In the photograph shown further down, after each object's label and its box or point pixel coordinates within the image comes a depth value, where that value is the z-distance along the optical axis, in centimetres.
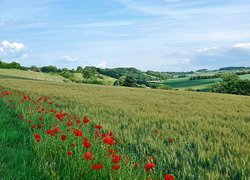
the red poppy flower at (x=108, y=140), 420
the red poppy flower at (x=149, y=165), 364
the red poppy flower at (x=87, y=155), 395
